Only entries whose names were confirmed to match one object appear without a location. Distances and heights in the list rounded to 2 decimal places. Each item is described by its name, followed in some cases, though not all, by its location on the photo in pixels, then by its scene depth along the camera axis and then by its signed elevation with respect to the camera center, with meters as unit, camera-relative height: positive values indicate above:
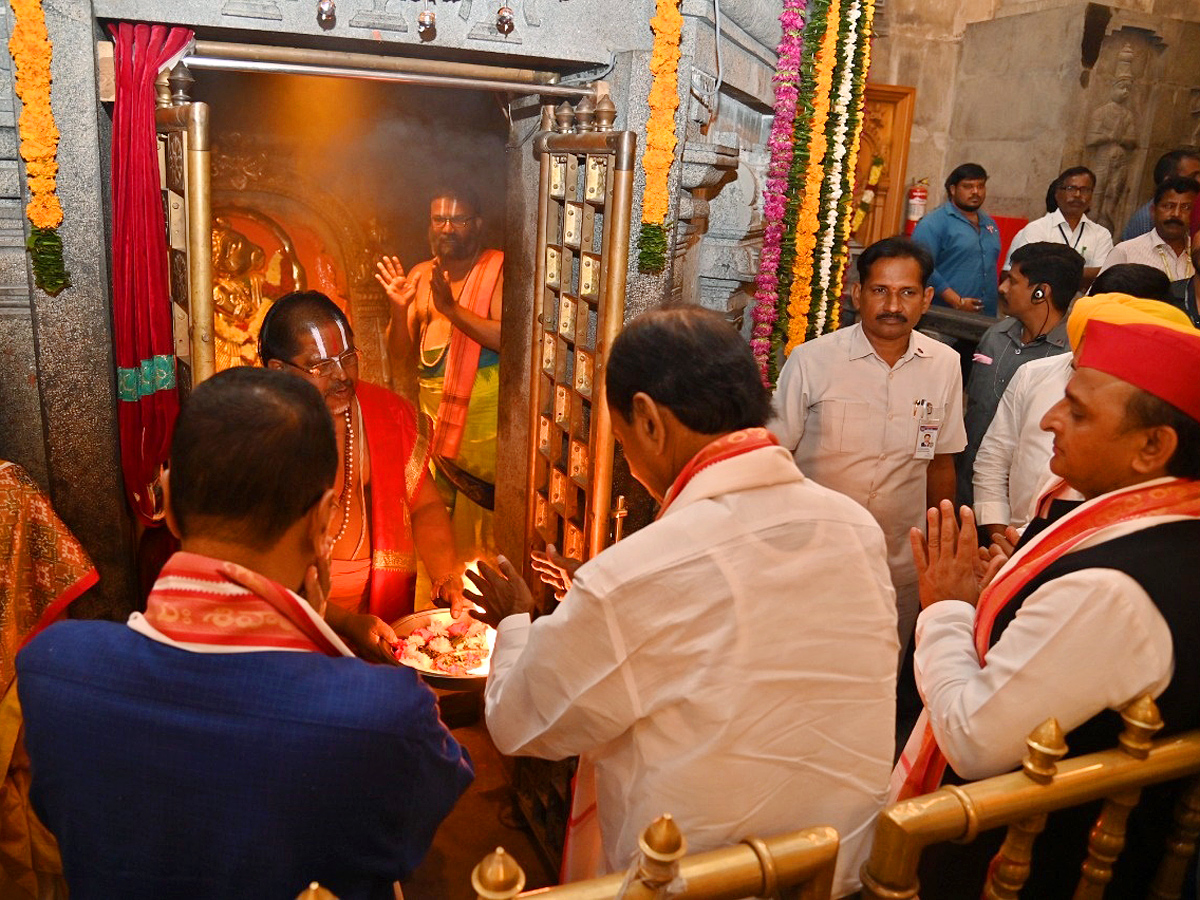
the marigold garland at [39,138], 3.10 +0.08
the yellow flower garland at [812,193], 4.96 +0.11
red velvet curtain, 3.16 -0.31
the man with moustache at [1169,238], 6.71 +0.01
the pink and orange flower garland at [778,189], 4.68 +0.12
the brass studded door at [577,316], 3.34 -0.41
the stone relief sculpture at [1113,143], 9.20 +0.84
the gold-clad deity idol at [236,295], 4.59 -0.54
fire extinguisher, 9.90 +0.20
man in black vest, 1.72 -0.66
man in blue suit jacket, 1.40 -0.74
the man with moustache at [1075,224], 7.39 +0.06
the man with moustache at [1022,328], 4.47 -0.44
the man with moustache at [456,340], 4.85 -0.72
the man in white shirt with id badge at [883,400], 3.91 -0.70
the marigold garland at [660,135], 3.64 +0.26
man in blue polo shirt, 7.52 -0.11
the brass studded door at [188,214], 2.93 -0.12
